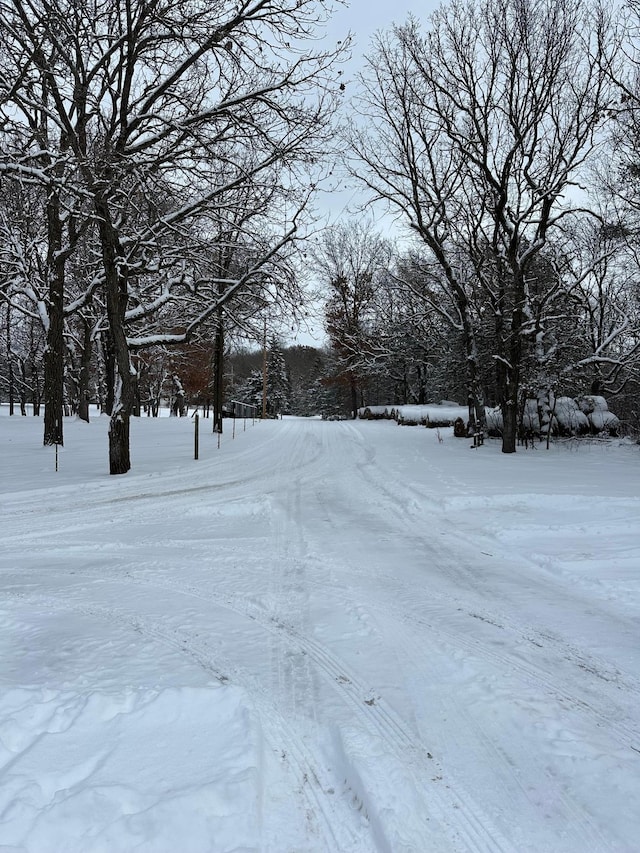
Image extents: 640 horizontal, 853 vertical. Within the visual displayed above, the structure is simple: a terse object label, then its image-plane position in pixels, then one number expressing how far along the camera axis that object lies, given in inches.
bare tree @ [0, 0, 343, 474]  331.0
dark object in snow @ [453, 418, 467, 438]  771.4
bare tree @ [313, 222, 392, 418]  1355.2
